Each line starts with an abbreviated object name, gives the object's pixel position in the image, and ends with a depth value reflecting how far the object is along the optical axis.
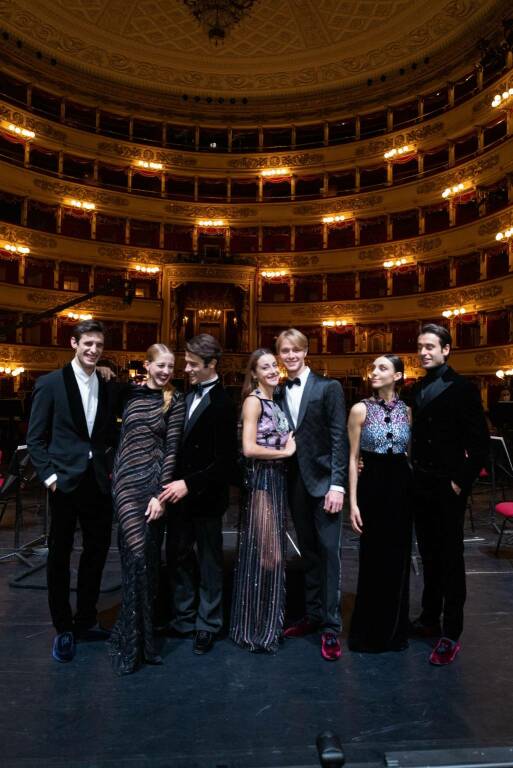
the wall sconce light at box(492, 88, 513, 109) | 18.84
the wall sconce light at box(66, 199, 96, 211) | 24.16
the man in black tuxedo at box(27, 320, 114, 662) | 3.20
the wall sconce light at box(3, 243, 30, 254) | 22.04
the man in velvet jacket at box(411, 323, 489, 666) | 3.20
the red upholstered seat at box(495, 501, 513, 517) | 5.14
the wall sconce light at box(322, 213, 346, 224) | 25.45
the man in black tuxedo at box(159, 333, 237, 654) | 3.32
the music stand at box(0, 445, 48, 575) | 5.21
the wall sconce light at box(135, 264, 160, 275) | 25.08
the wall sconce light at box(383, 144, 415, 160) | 24.06
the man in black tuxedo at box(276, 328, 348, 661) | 3.34
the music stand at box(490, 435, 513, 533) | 6.22
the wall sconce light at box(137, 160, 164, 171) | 25.70
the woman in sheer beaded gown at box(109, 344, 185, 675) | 3.04
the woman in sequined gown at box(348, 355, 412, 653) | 3.32
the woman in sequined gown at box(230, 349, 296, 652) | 3.35
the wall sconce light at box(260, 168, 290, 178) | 26.43
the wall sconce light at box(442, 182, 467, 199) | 22.06
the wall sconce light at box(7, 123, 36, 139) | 22.20
